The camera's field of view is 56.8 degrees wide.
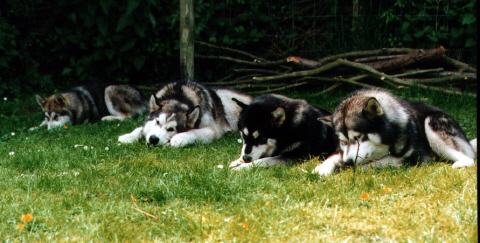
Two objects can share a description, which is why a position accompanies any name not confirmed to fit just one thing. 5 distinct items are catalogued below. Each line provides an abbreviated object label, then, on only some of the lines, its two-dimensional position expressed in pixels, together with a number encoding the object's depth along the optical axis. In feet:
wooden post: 24.08
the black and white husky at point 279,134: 14.40
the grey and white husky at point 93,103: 26.48
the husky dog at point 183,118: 18.52
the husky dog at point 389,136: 12.56
